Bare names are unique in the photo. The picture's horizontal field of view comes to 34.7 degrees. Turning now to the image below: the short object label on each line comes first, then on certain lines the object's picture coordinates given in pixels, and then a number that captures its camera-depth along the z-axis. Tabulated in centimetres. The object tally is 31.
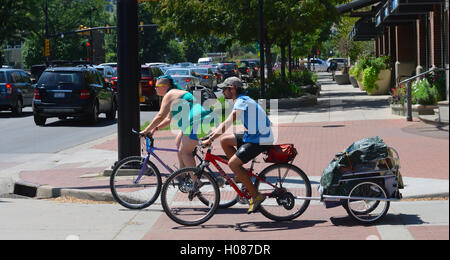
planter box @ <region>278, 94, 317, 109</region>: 2635
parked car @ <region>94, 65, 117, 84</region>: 3651
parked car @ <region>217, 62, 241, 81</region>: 5541
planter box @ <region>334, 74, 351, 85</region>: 4978
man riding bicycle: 793
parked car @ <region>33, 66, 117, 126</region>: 2281
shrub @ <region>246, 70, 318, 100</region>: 2758
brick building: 2330
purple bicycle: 918
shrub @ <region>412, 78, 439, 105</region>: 1881
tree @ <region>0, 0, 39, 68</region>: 6209
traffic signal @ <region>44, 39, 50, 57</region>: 6100
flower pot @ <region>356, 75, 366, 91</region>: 3703
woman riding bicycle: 931
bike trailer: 758
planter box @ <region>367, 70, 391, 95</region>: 3231
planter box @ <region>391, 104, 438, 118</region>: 1858
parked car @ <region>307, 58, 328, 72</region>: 9319
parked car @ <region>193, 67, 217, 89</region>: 4216
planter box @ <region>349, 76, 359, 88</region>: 4200
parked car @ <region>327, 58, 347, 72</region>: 9075
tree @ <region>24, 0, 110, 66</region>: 8344
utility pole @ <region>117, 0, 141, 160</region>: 1165
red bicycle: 809
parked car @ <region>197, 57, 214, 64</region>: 8234
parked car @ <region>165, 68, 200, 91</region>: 3372
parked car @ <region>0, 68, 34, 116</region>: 2698
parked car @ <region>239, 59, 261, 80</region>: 6150
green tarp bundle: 755
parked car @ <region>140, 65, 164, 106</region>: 2977
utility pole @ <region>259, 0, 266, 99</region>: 2130
